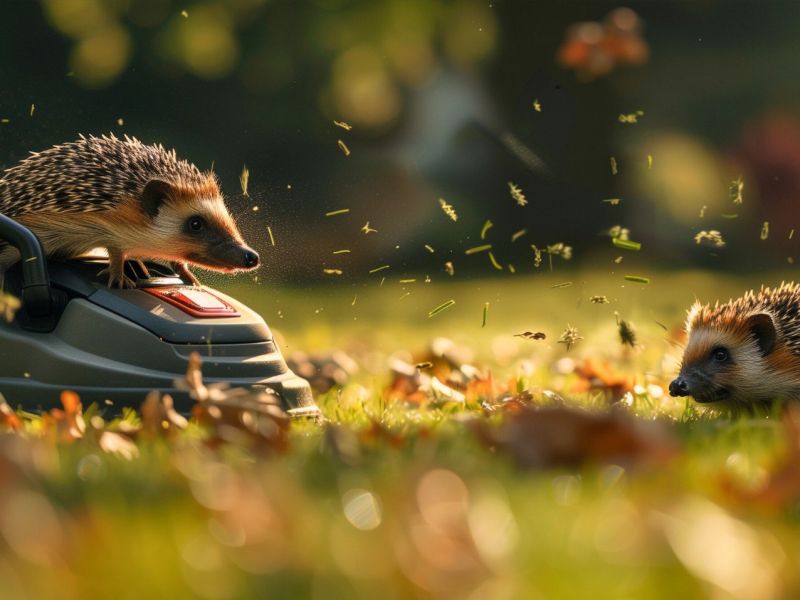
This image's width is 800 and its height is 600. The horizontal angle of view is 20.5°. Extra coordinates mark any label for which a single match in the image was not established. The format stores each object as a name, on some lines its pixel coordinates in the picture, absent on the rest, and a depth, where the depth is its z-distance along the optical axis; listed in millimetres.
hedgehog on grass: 8555
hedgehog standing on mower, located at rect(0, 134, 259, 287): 8000
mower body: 7305
